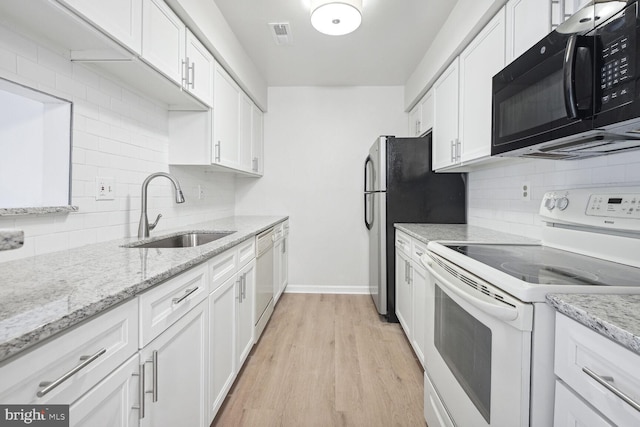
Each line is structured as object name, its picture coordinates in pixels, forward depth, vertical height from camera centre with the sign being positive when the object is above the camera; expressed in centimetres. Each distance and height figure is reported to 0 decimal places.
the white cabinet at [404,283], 226 -59
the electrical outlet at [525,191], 183 +13
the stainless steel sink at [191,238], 192 -21
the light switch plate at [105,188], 151 +10
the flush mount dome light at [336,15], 183 +123
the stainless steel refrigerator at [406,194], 267 +15
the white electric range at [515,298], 81 -28
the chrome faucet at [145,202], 171 +3
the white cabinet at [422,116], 281 +99
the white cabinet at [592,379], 57 -35
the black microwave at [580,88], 80 +40
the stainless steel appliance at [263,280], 229 -59
